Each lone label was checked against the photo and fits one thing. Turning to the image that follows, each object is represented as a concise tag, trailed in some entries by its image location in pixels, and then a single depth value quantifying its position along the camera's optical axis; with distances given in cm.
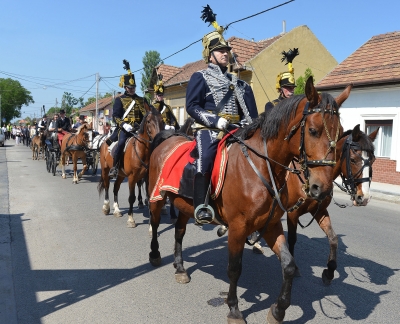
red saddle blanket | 393
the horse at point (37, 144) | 2070
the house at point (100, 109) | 5478
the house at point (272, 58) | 2431
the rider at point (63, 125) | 1678
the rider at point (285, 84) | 623
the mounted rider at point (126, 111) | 836
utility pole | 4261
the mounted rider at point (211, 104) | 401
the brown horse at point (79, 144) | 1393
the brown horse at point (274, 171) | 302
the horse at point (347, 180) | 472
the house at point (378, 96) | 1484
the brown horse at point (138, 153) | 751
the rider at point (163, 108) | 913
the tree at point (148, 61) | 7106
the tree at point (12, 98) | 9181
